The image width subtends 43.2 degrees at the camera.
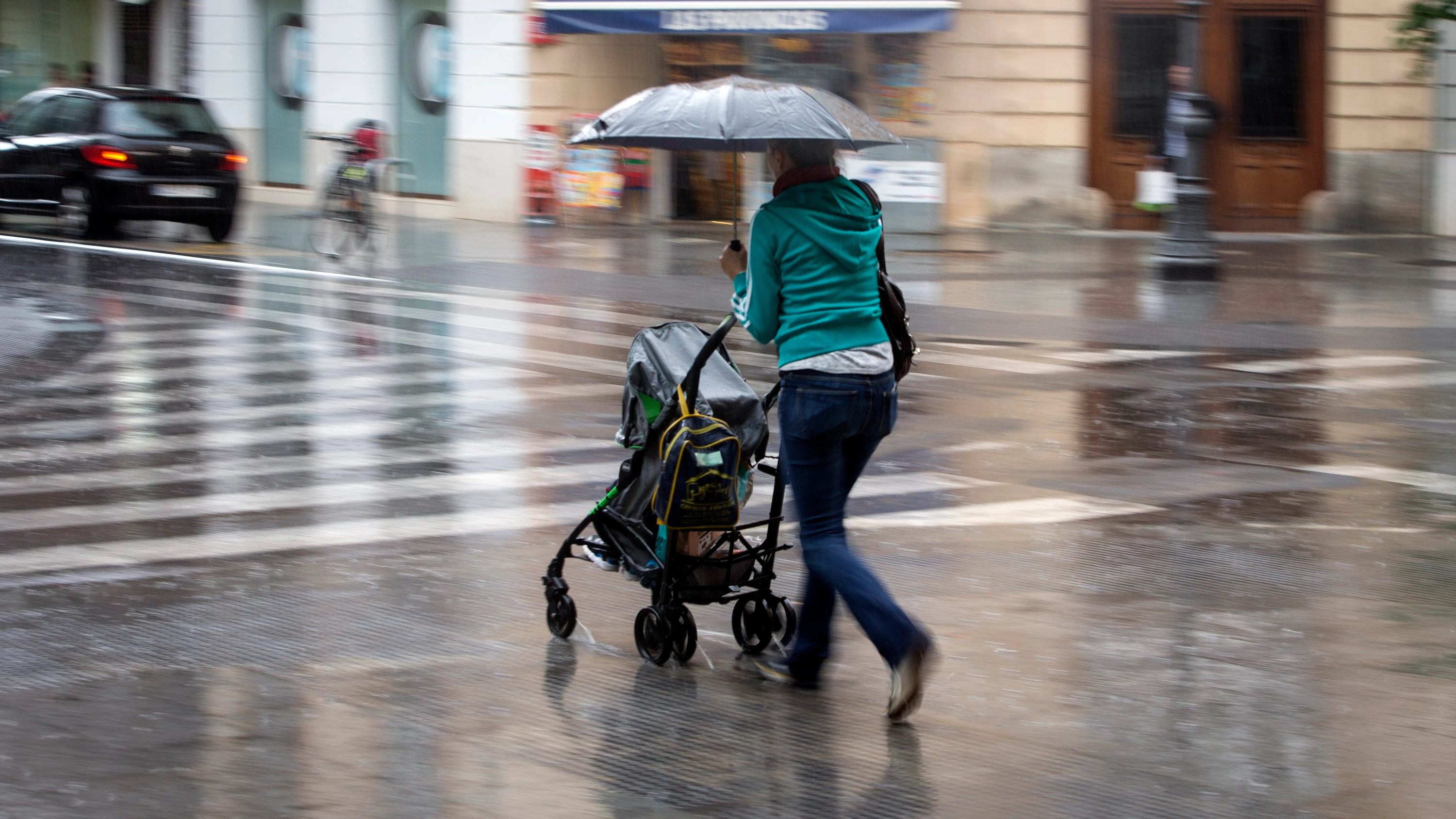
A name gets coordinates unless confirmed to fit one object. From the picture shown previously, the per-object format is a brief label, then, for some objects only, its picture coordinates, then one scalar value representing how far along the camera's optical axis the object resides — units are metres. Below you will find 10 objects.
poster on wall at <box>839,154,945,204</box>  21.66
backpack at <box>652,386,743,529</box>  5.38
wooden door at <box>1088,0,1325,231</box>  24.53
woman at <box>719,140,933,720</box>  5.07
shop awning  23.36
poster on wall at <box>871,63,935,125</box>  23.97
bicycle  19.08
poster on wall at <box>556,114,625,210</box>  24.98
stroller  5.60
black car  20.22
